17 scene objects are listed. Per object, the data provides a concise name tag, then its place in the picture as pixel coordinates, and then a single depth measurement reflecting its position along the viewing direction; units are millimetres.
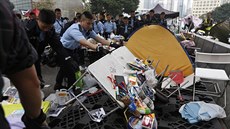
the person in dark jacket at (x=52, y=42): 2227
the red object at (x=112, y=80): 2040
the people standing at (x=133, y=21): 7748
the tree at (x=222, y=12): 37747
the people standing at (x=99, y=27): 7076
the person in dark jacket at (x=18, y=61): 451
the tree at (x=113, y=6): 23720
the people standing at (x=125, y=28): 7425
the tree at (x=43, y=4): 18026
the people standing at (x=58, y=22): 5513
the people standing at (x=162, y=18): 7637
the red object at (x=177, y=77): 2853
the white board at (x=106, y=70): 1912
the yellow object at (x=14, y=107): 1800
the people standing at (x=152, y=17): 7847
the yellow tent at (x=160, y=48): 3199
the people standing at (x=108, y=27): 7670
